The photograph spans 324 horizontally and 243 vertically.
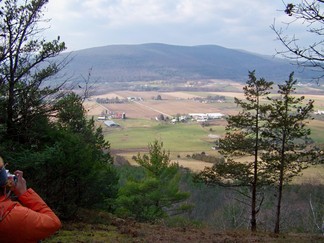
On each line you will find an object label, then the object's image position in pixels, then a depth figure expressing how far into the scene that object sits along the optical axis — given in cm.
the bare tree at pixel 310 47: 514
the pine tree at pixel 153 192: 2031
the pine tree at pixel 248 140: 1470
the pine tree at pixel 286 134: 1398
